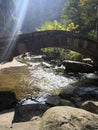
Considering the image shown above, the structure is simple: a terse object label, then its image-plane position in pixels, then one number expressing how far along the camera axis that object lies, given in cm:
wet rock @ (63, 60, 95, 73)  1196
